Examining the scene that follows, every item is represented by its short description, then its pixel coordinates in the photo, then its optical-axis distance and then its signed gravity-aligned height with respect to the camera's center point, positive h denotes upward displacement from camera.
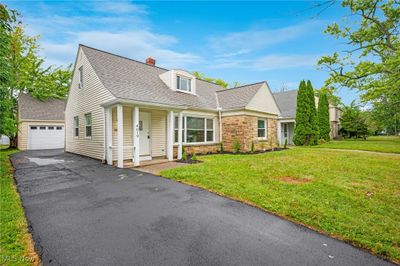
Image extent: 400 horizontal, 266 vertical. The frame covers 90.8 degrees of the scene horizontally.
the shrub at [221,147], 13.45 -1.03
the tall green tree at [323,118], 22.40 +1.59
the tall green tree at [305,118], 17.59 +1.24
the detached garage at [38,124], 17.36 +0.87
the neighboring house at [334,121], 29.09 +1.69
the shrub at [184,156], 10.28 -1.23
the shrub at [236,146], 12.78 -0.89
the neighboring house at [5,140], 24.97 -0.78
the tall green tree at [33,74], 19.40 +6.46
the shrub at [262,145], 14.28 -0.94
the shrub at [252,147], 13.06 -0.99
